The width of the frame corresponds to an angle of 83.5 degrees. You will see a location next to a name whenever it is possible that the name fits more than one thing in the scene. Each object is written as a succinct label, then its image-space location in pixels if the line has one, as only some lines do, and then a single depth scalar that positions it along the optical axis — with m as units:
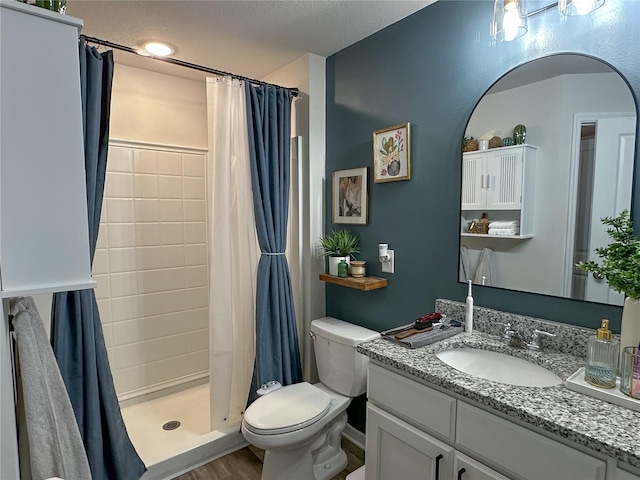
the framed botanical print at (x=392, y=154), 1.83
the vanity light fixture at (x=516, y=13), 1.19
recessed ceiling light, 2.09
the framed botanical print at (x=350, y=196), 2.09
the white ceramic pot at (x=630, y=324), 1.04
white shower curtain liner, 2.02
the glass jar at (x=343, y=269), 2.08
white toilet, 1.62
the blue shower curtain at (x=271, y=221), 2.06
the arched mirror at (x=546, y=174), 1.22
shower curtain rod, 1.56
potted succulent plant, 2.14
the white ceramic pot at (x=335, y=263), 2.12
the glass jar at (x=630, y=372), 0.97
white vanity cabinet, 0.93
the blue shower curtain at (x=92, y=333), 1.52
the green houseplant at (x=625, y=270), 1.03
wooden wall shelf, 1.93
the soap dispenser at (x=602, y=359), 1.03
